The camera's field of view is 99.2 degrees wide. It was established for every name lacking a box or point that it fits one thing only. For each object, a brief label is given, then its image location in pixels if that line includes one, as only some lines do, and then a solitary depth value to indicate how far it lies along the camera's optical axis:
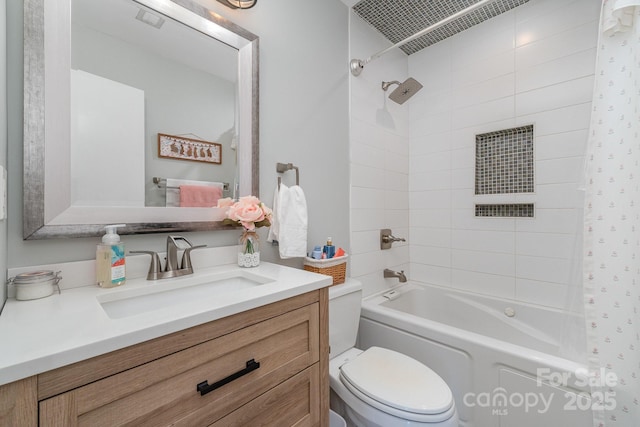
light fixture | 1.21
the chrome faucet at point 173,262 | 0.95
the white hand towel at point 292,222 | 1.30
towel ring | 1.40
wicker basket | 1.43
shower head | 1.81
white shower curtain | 0.95
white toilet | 0.95
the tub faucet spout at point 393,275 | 2.04
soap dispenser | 0.83
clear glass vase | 1.14
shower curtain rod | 1.49
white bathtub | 1.08
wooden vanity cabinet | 0.48
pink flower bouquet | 1.11
